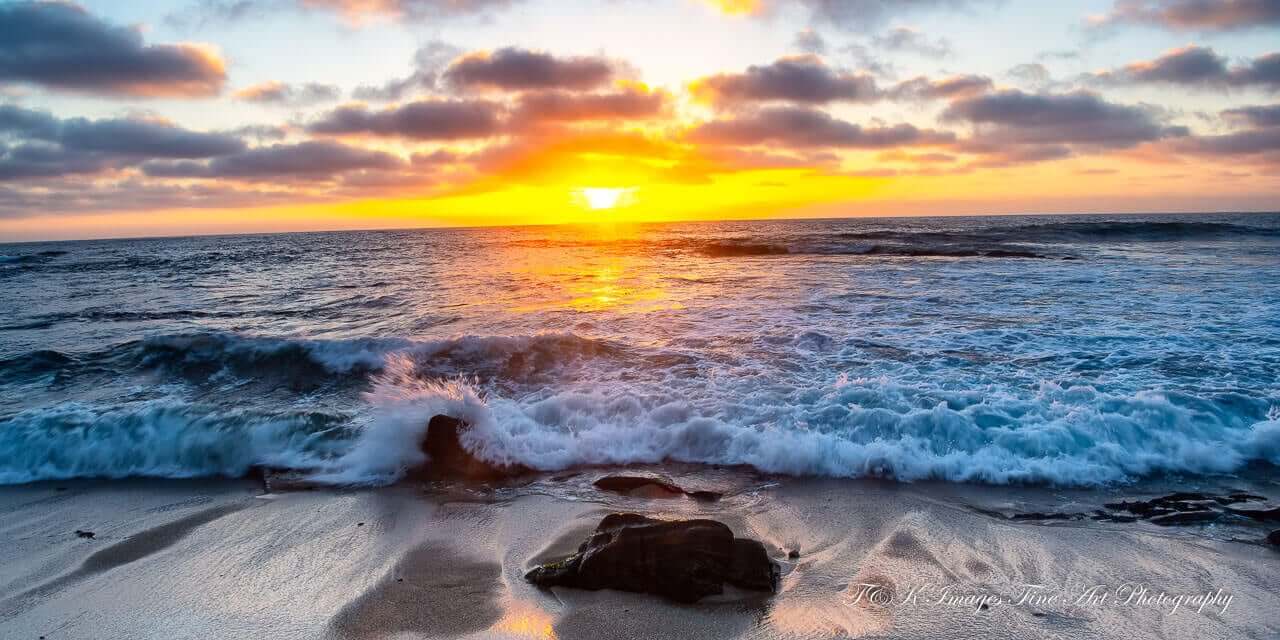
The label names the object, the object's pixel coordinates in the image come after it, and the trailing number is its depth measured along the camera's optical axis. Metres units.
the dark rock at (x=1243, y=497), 4.74
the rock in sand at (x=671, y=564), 3.52
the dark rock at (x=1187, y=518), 4.37
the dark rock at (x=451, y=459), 5.69
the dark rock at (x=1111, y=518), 4.45
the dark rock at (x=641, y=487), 5.10
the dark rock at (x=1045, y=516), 4.52
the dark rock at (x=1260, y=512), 4.36
